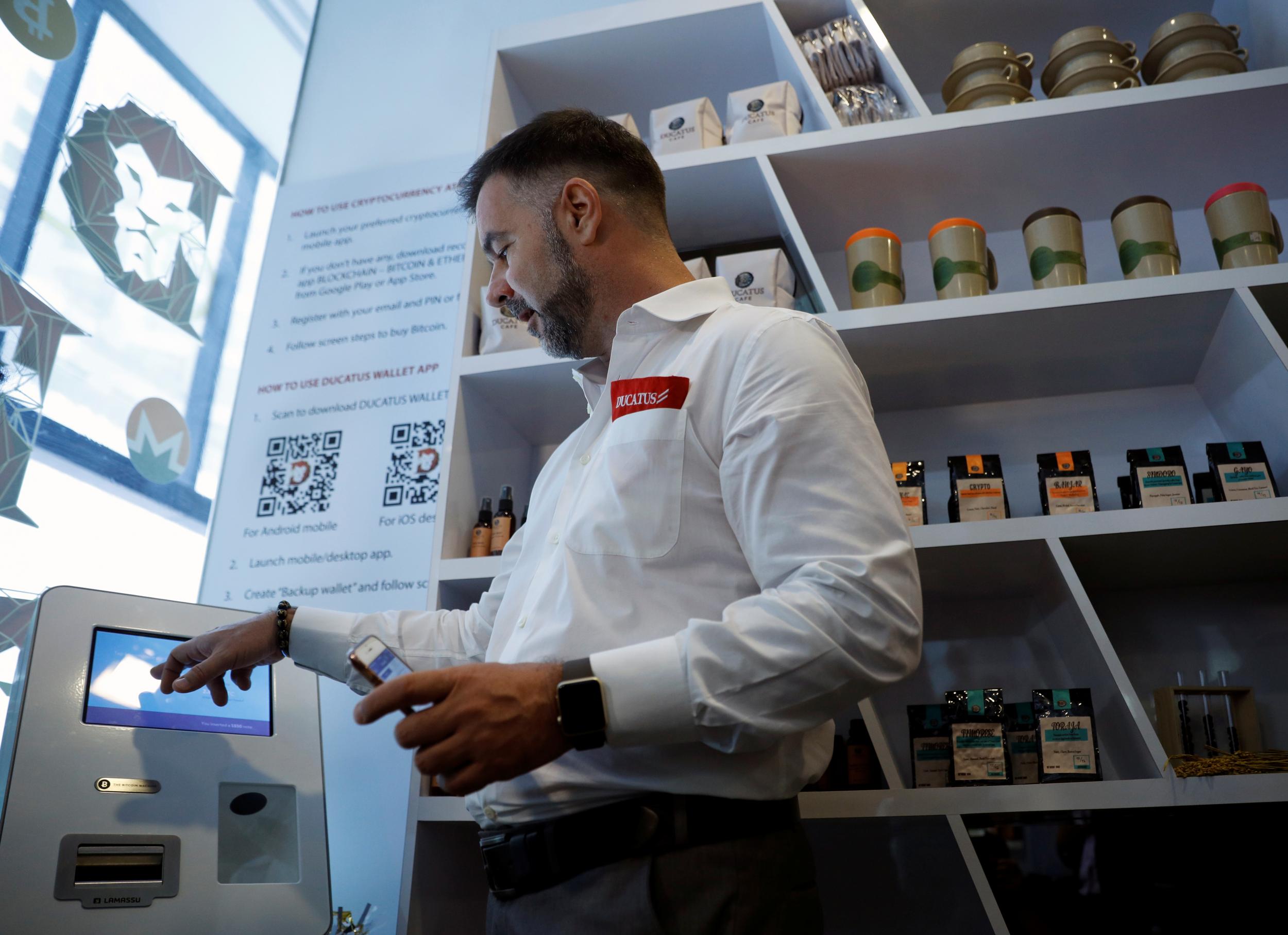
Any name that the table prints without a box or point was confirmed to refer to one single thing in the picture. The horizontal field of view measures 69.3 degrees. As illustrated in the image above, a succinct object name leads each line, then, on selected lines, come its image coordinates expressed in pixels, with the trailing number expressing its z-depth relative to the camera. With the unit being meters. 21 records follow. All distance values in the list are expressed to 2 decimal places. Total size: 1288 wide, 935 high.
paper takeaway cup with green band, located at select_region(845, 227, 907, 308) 1.92
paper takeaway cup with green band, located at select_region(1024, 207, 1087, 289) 1.87
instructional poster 2.43
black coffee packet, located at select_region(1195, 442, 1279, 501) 1.67
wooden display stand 1.67
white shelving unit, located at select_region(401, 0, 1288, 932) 1.67
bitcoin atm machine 1.29
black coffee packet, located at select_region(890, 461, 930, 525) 1.77
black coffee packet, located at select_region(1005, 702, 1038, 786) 1.64
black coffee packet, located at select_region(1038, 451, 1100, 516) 1.74
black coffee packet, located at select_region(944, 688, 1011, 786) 1.62
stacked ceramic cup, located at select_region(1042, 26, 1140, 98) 2.04
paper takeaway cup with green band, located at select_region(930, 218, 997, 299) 1.87
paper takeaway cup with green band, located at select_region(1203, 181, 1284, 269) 1.80
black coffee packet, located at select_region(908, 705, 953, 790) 1.68
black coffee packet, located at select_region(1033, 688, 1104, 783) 1.58
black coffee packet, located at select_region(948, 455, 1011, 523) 1.76
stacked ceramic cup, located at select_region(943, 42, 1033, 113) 2.08
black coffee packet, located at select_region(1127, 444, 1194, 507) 1.71
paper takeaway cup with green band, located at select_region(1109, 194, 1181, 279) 1.84
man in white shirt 0.89
